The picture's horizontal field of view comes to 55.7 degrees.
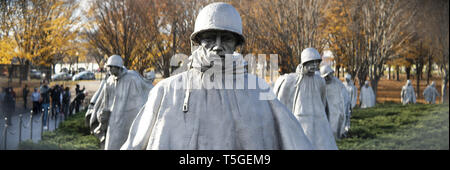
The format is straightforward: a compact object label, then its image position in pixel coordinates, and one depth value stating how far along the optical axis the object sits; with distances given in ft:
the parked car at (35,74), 56.11
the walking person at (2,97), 42.73
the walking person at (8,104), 44.01
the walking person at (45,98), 47.79
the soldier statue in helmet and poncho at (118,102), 28.86
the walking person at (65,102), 54.90
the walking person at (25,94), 54.39
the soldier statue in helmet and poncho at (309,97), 25.15
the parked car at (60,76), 79.44
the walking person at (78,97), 62.69
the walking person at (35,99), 53.06
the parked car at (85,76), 109.13
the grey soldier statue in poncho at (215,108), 8.86
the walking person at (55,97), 53.67
